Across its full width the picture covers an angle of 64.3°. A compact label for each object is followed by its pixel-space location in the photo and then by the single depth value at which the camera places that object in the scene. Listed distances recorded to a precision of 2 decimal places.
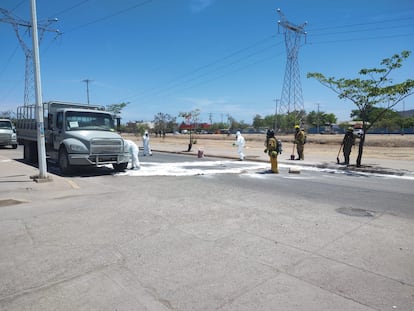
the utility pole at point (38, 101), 9.68
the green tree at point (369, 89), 13.16
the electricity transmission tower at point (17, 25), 26.23
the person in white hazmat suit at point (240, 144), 18.28
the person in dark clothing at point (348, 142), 15.58
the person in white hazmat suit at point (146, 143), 20.94
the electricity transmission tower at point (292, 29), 55.22
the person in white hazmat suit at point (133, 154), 13.51
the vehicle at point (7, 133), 24.62
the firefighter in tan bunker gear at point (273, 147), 12.56
